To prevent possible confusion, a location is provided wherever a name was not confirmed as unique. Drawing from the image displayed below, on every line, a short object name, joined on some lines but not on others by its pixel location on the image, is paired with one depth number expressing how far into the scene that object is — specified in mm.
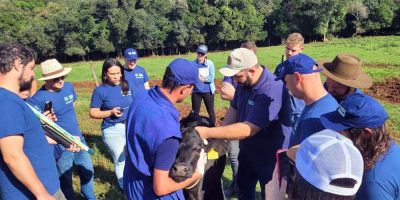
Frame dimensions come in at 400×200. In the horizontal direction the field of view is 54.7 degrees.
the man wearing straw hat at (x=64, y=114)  5195
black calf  2916
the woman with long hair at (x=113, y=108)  5586
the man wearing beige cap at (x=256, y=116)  3869
